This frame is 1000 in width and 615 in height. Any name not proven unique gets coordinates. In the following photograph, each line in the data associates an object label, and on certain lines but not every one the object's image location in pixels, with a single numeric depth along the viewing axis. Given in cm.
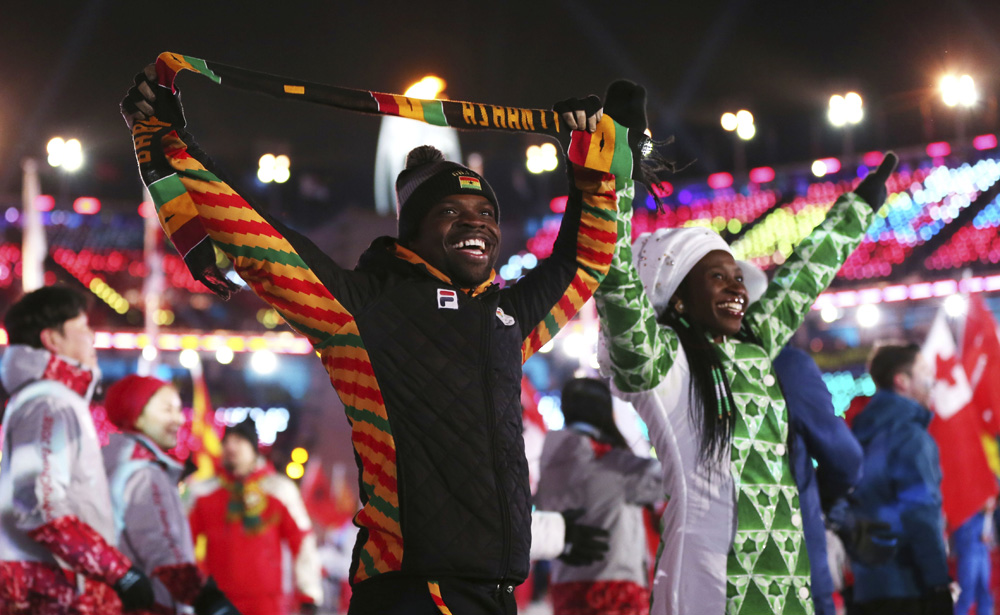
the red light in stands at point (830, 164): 2152
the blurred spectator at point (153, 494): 421
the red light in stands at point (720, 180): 2355
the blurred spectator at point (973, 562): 628
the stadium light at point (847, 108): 1262
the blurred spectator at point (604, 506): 513
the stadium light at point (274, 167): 1316
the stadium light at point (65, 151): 1095
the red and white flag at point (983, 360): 718
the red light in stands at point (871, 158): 2127
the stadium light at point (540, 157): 1358
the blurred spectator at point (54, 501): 376
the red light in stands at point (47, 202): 2491
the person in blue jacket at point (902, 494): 508
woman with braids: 292
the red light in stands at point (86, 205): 2128
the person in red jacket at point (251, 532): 618
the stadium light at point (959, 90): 1015
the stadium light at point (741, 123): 1381
